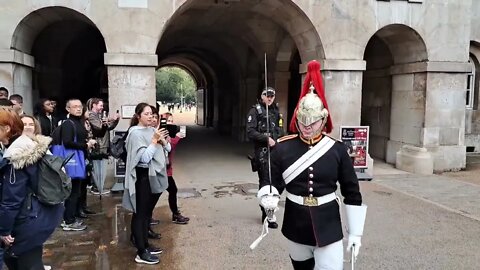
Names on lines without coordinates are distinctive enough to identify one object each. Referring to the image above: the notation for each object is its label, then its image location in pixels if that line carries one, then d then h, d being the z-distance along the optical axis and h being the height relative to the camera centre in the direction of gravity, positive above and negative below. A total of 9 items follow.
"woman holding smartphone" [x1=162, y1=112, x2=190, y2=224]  5.50 -1.16
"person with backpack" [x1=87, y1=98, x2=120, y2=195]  6.69 -0.46
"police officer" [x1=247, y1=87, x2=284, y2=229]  5.69 -0.32
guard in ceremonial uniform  3.00 -0.63
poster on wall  9.38 -0.75
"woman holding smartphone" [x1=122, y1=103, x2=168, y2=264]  4.46 -0.76
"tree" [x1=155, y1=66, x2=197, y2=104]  60.16 +2.62
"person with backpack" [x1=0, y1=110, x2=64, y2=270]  2.89 -0.69
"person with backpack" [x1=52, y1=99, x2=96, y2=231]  5.55 -0.52
